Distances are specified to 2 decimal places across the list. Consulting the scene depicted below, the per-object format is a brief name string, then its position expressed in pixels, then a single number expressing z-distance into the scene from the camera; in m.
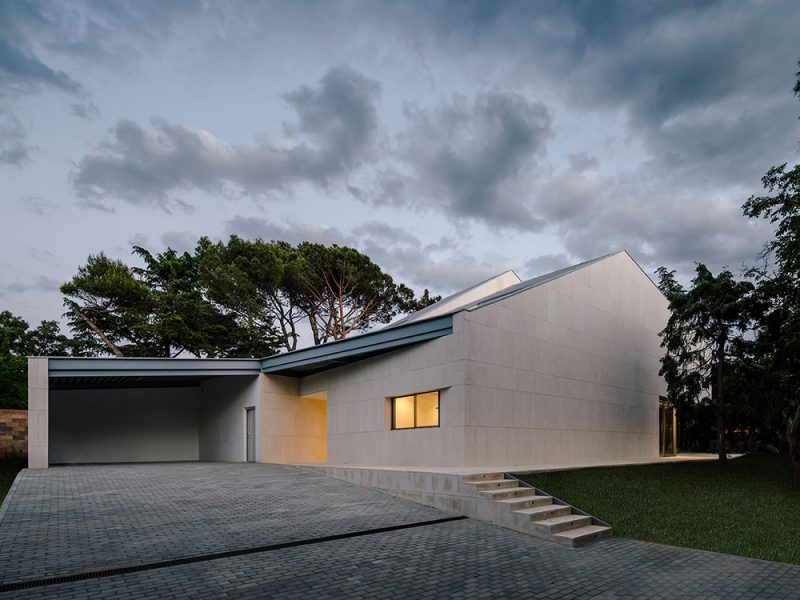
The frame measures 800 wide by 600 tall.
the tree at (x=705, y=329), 17.22
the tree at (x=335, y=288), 29.88
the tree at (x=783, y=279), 12.72
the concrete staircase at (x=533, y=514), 7.97
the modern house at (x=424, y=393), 13.54
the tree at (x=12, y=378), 23.48
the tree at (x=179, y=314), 27.92
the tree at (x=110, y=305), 27.45
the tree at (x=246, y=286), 28.69
